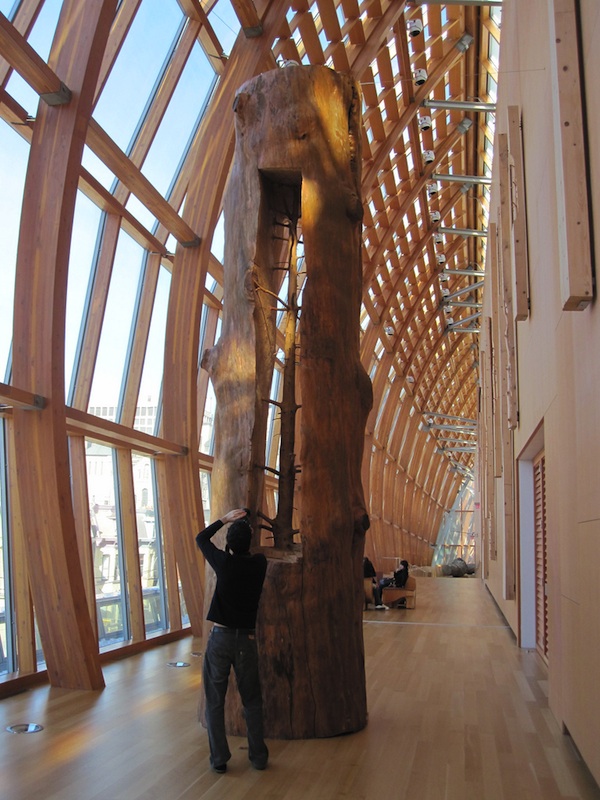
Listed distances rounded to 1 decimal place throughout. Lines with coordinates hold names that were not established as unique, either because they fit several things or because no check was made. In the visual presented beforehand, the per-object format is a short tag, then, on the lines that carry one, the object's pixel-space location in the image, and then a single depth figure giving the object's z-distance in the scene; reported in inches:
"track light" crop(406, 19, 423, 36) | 490.9
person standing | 167.2
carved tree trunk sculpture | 195.8
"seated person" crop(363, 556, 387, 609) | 523.2
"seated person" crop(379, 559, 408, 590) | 568.7
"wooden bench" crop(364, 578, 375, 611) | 536.2
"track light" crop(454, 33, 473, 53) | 618.2
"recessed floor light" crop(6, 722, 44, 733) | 196.7
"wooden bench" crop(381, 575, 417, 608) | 562.6
